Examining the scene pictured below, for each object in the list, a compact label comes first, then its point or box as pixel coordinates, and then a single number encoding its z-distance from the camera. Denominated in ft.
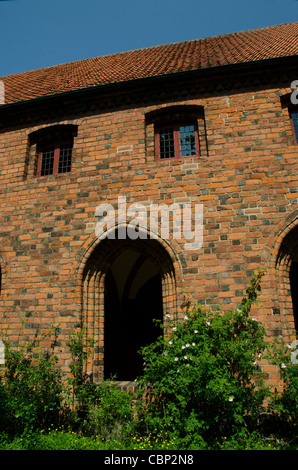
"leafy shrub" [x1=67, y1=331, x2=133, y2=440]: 15.84
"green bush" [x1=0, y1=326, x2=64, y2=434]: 16.07
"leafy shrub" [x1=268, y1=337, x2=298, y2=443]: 14.05
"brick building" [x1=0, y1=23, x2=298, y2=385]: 18.29
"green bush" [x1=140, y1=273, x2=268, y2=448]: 14.07
